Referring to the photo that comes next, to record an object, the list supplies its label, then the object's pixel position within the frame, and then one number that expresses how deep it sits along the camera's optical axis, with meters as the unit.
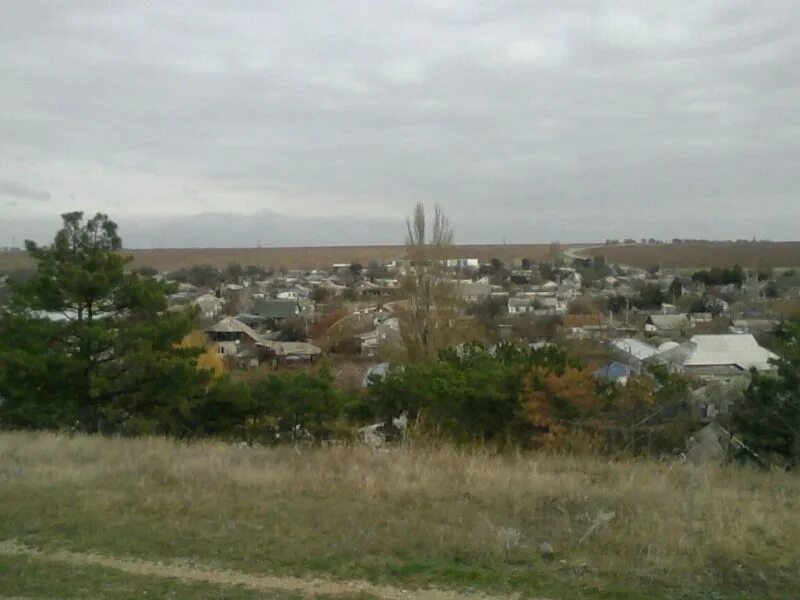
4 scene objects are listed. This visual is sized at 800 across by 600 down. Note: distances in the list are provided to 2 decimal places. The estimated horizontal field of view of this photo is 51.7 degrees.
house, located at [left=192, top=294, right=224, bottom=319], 59.75
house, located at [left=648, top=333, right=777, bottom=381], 28.61
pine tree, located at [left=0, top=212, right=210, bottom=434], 17.34
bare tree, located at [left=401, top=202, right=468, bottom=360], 31.16
